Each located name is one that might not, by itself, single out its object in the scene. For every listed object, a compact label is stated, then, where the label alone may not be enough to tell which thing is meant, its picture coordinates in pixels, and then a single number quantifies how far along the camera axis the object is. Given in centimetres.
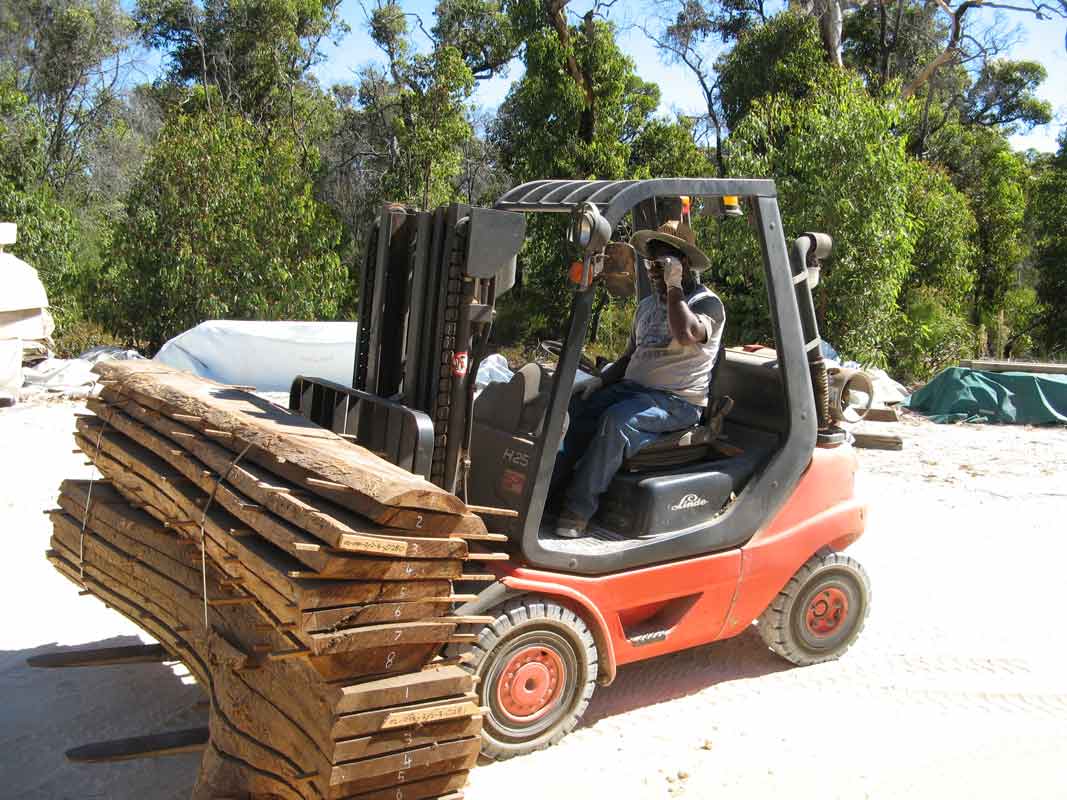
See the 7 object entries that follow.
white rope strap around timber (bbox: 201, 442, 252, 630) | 370
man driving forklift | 459
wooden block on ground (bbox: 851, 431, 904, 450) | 1132
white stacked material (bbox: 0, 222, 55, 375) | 1263
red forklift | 420
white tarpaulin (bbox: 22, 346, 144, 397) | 1218
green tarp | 1311
